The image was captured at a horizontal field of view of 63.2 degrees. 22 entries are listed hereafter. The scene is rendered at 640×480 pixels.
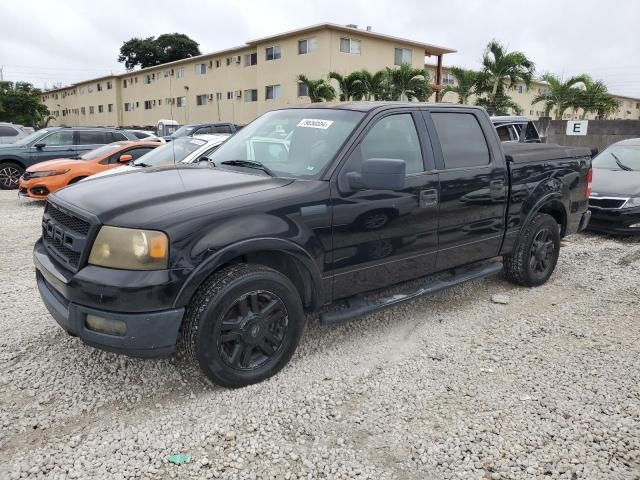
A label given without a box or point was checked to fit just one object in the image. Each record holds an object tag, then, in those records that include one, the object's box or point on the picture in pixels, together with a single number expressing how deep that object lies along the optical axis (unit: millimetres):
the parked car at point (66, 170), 9898
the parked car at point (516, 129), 10075
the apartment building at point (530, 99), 38906
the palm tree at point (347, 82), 25078
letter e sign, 16875
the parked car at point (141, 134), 16561
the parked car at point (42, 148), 12867
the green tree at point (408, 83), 24531
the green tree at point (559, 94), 25766
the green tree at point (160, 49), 60500
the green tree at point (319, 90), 25859
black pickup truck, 2865
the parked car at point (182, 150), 7988
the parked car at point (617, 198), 7422
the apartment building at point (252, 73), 31000
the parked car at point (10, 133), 17728
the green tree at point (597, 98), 25047
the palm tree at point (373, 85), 24875
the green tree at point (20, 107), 51656
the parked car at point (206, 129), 18578
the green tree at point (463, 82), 25097
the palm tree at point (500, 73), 24344
